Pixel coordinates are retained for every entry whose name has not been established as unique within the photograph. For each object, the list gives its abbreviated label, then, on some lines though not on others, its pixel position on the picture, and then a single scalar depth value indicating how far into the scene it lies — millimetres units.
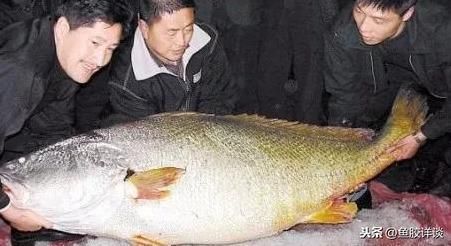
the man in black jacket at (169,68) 2828
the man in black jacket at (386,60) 2951
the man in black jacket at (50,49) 2479
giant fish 2332
